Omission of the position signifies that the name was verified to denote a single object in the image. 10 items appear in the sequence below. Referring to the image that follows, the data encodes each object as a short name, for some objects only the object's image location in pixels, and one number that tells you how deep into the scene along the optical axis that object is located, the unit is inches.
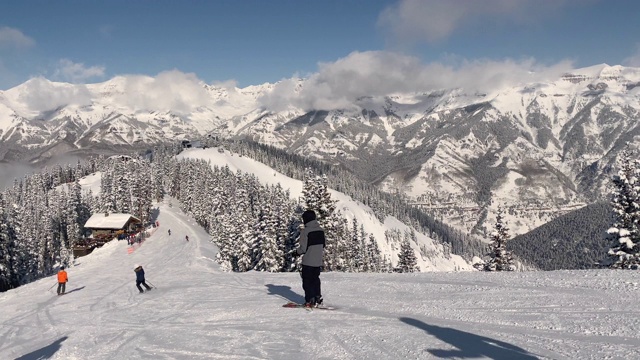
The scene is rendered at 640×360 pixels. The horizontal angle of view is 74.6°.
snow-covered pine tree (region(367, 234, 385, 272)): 3218.5
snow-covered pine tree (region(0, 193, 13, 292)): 1852.9
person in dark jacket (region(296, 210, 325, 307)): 481.4
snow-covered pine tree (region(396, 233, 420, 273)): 2240.4
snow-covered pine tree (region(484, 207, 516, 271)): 1685.5
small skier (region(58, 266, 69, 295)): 1023.6
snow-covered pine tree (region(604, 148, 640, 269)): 1146.7
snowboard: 498.0
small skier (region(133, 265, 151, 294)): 882.1
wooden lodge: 3067.2
